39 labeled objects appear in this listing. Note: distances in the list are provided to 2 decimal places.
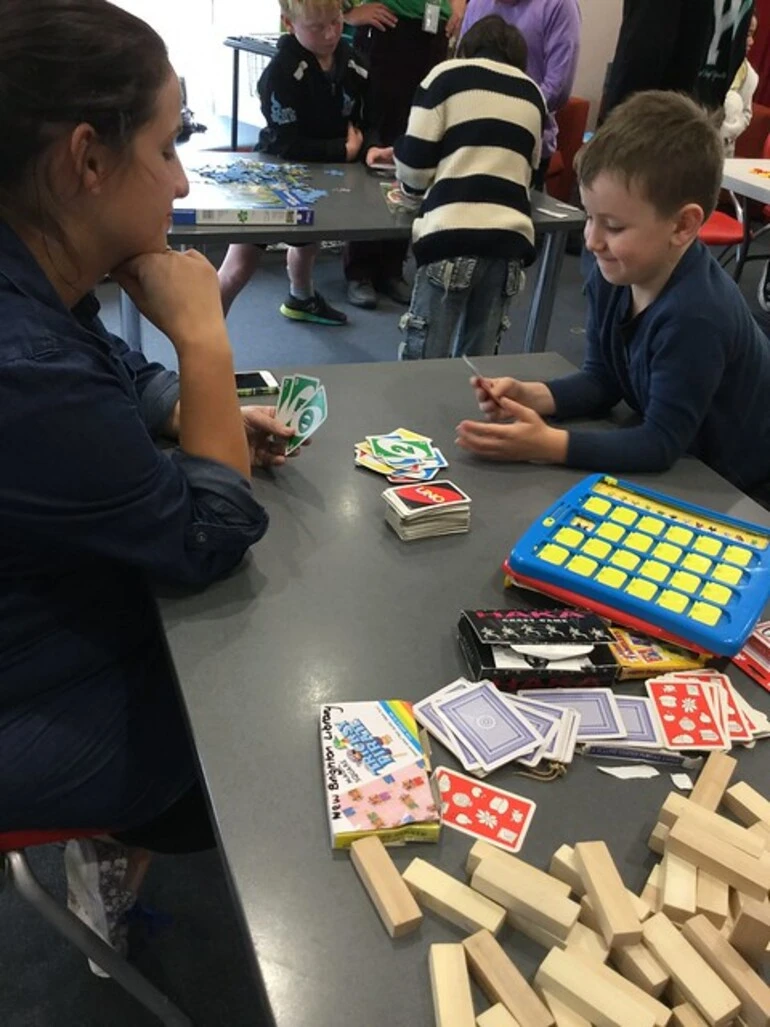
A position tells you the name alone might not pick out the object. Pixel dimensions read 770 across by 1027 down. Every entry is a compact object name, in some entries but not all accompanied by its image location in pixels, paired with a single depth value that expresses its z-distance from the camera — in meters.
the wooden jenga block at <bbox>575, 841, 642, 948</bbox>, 0.67
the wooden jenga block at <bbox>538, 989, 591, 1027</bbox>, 0.62
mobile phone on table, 1.49
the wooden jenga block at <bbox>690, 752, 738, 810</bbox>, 0.80
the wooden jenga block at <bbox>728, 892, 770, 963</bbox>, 0.67
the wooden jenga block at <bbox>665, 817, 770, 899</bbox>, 0.71
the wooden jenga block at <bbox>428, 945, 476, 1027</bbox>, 0.62
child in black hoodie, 3.14
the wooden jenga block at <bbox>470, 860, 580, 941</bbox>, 0.68
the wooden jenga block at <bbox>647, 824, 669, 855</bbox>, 0.76
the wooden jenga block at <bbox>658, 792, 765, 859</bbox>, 0.74
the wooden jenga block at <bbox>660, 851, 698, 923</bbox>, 0.70
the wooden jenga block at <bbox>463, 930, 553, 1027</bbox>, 0.63
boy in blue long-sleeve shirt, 1.38
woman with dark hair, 0.87
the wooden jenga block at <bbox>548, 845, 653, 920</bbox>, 0.70
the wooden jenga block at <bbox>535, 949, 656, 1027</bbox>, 0.62
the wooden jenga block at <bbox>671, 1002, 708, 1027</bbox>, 0.63
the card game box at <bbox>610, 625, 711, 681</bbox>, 0.94
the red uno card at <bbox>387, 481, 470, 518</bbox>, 1.15
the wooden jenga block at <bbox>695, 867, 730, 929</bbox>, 0.70
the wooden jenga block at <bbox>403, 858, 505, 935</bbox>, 0.69
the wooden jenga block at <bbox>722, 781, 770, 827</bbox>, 0.79
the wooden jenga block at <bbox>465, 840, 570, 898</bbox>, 0.71
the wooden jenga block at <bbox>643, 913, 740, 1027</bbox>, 0.63
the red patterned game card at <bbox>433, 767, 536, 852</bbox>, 0.76
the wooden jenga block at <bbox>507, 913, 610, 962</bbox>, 0.67
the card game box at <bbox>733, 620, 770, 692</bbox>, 0.97
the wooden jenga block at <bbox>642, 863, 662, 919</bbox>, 0.71
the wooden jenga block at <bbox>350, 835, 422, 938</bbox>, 0.68
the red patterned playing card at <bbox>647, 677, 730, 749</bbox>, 0.87
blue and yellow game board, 0.98
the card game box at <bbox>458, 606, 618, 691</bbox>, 0.91
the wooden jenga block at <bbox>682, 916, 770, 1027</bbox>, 0.64
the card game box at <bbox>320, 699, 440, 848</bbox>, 0.74
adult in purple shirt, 3.87
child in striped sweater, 2.26
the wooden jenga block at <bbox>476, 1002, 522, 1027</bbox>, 0.62
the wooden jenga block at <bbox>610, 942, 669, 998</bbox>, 0.66
